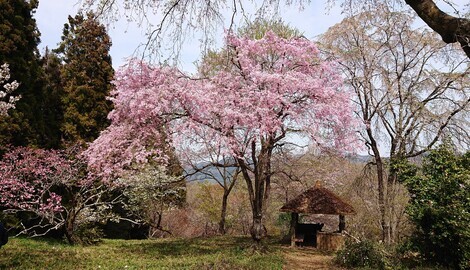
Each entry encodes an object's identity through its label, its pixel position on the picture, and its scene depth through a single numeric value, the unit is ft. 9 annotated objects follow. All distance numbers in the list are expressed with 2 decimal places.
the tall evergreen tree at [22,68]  44.29
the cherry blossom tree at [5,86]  35.73
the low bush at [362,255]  32.60
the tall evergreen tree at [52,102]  52.16
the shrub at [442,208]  27.37
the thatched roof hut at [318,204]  49.80
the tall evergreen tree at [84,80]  55.72
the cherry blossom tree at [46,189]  40.19
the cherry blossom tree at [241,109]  35.37
